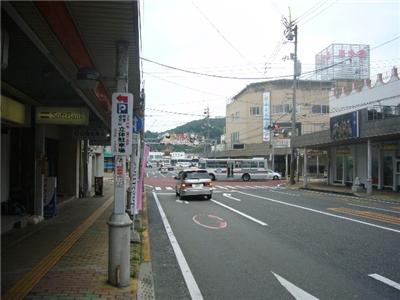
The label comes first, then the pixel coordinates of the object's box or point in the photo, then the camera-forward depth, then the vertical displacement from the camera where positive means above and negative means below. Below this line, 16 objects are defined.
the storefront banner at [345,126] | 31.38 +2.55
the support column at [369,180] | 30.11 -0.91
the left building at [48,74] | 6.68 +1.84
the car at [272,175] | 59.58 -1.35
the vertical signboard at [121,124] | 7.67 +0.59
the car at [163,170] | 98.94 -1.49
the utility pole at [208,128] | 98.40 +6.91
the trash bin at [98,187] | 28.03 -1.43
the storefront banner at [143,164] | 13.91 -0.07
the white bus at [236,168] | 58.03 -0.56
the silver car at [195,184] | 26.16 -1.11
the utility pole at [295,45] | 43.16 +10.43
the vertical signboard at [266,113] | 84.19 +8.61
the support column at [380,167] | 33.72 -0.12
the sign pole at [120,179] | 7.39 -0.26
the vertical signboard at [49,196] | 15.94 -1.12
